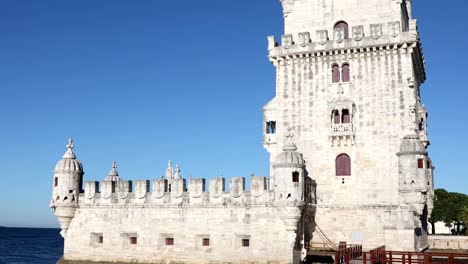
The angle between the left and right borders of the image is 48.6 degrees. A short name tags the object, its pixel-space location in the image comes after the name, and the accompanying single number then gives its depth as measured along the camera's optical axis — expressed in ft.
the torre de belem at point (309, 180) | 107.96
